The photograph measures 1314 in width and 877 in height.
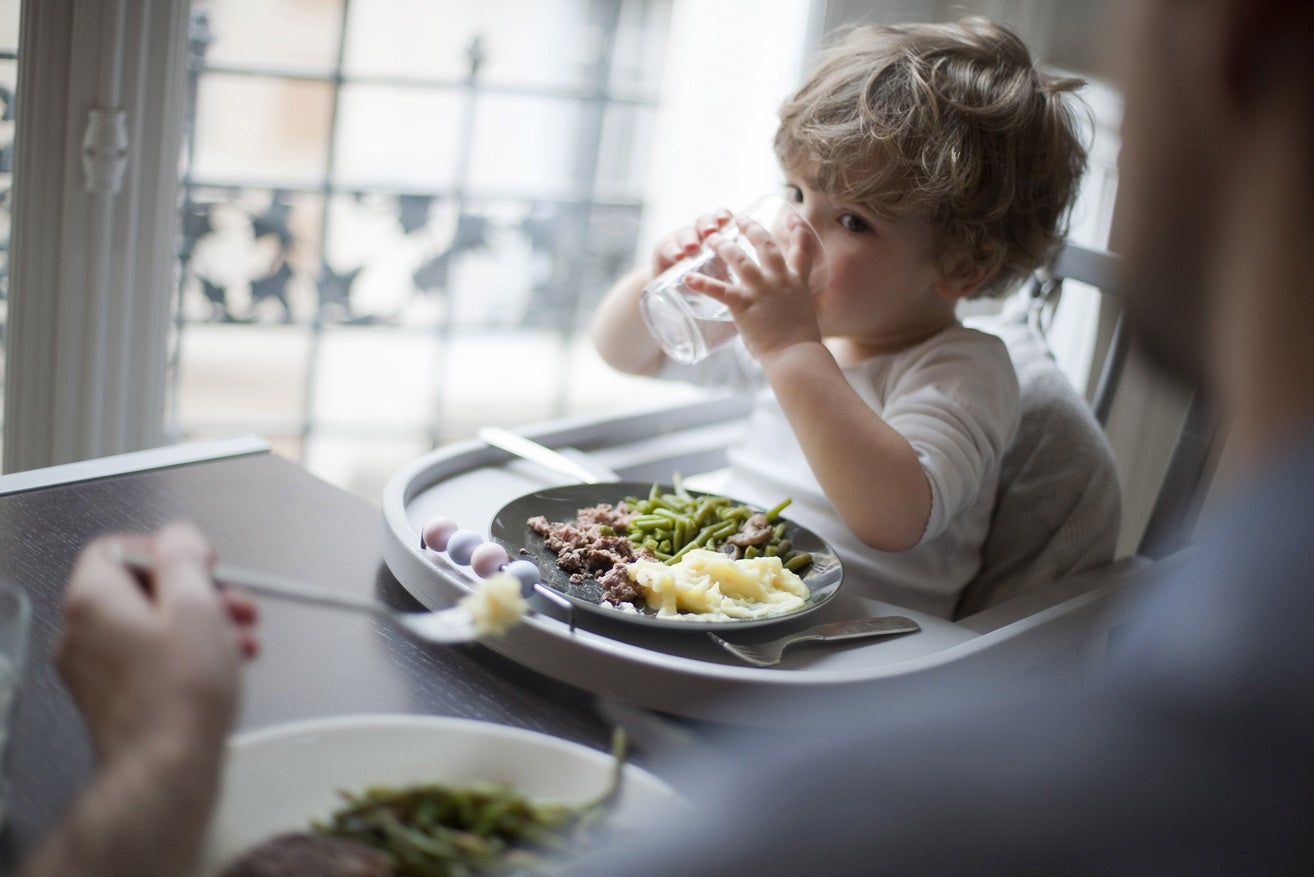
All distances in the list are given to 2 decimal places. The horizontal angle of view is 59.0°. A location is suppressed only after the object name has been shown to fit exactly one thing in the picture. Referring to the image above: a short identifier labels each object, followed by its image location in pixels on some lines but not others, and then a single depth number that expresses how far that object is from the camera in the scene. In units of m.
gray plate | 0.84
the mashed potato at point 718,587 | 0.87
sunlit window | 1.90
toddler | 1.06
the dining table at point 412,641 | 0.72
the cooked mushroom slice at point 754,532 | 1.00
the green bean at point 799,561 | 0.98
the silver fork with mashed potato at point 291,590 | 0.53
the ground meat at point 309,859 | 0.52
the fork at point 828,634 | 0.83
